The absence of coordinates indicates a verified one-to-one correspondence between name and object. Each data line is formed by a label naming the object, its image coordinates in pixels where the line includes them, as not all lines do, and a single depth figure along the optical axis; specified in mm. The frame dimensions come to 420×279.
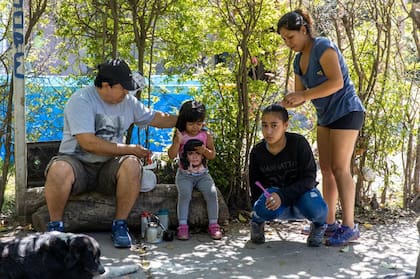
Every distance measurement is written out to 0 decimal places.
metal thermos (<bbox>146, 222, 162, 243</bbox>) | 4562
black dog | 3205
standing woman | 4277
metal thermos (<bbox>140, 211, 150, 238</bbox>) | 4648
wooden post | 4875
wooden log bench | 4695
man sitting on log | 4371
